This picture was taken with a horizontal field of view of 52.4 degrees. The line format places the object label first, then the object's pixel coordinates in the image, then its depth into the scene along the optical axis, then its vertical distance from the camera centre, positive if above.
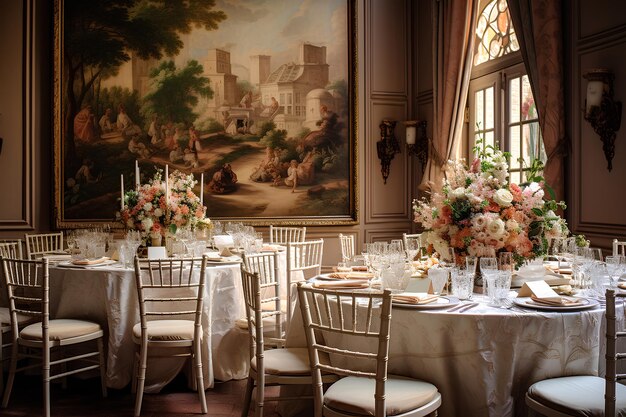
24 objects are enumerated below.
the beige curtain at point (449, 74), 7.05 +1.53
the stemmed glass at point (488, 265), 3.15 -0.29
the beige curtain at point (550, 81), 5.49 +1.11
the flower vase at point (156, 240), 5.21 -0.25
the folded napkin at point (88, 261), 4.84 -0.39
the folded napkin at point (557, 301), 3.05 -0.46
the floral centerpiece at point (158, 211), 5.12 -0.01
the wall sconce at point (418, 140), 7.88 +0.85
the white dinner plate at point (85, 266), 4.81 -0.42
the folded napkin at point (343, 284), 3.67 -0.44
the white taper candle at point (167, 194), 5.09 +0.13
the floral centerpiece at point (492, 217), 3.45 -0.05
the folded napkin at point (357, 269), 4.34 -0.41
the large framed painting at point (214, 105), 7.60 +1.27
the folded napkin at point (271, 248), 5.80 -0.36
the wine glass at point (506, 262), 3.40 -0.29
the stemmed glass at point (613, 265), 3.39 -0.31
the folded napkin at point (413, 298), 3.14 -0.45
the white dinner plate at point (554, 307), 3.00 -0.47
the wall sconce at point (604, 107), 4.95 +0.78
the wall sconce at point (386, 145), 8.09 +0.81
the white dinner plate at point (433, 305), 3.09 -0.47
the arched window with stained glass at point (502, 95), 6.32 +1.20
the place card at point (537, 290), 3.18 -0.43
